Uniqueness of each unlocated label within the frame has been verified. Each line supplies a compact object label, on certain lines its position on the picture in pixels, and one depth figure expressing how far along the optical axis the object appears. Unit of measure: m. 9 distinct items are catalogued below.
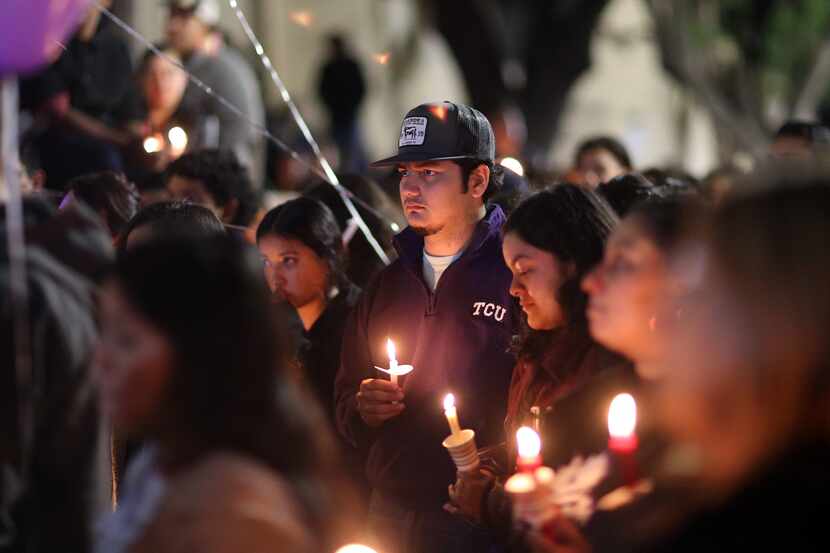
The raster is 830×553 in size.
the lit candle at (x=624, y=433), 5.89
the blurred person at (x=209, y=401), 5.25
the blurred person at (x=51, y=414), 6.31
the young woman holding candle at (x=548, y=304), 8.05
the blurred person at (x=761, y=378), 4.91
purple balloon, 6.07
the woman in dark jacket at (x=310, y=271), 11.12
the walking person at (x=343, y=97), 27.83
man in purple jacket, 9.53
